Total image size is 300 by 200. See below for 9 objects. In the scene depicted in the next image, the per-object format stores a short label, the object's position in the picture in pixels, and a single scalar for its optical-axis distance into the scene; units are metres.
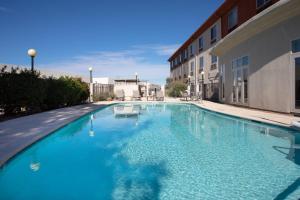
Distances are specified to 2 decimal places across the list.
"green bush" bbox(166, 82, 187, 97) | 20.99
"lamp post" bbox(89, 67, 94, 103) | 16.46
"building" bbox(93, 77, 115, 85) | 27.74
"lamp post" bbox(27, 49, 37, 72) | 8.36
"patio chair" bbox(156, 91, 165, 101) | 17.40
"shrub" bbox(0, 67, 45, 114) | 7.41
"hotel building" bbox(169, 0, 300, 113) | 6.97
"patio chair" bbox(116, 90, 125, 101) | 18.10
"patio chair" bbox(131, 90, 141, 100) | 18.83
